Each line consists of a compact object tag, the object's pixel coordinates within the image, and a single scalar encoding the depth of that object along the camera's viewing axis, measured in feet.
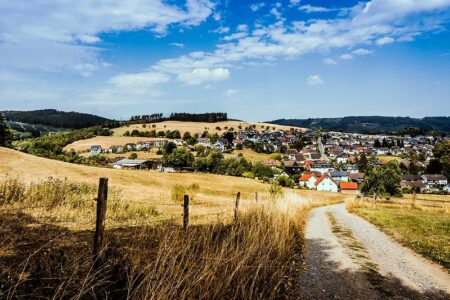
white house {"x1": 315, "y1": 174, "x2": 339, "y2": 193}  351.05
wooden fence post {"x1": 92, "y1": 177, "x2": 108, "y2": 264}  18.38
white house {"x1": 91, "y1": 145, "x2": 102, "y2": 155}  405.80
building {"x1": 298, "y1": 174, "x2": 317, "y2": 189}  370.65
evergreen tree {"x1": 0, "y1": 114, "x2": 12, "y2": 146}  205.09
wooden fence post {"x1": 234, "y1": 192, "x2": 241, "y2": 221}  32.80
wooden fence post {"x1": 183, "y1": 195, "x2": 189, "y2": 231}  29.73
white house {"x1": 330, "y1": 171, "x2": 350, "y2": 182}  411.48
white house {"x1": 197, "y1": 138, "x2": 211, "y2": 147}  528.01
